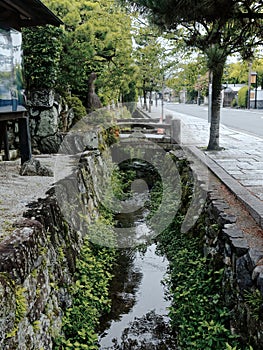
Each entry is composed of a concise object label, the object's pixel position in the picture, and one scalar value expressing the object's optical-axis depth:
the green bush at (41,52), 8.78
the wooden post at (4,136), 7.55
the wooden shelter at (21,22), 6.11
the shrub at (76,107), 11.20
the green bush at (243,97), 39.97
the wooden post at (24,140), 7.30
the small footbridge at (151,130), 11.70
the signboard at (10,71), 6.14
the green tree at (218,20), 4.69
